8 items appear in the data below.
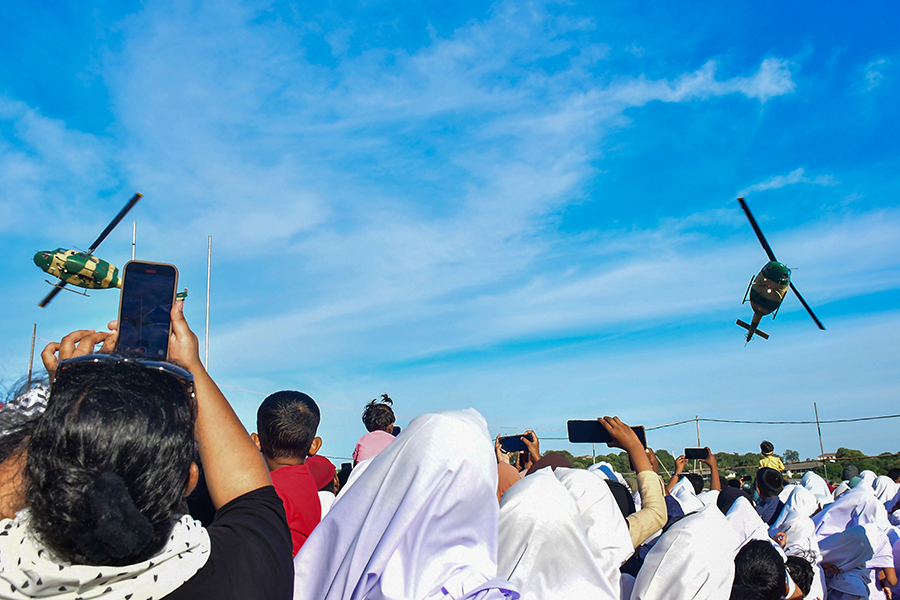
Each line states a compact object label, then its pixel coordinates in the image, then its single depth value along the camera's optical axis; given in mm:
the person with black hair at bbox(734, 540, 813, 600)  3910
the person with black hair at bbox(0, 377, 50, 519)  1297
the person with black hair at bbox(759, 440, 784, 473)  10539
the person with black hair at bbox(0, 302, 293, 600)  1182
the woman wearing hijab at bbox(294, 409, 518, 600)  1796
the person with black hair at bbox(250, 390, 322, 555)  2910
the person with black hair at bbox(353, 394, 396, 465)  5340
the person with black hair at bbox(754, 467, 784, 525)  7746
